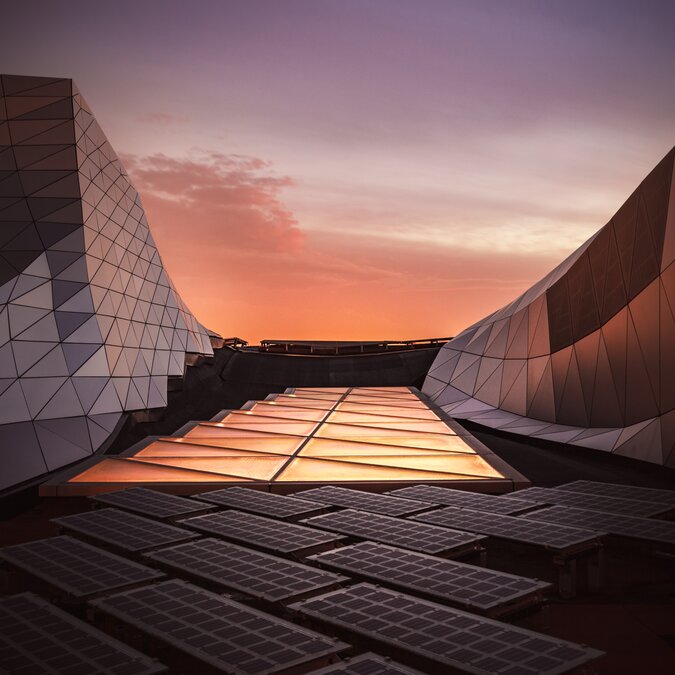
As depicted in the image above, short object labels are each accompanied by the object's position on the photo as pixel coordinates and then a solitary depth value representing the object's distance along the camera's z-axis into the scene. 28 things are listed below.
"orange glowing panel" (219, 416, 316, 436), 25.59
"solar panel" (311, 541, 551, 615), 8.20
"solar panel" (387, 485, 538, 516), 13.46
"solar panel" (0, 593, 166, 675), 6.24
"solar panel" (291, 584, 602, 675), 6.33
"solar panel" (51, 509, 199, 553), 11.13
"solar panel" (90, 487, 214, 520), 13.49
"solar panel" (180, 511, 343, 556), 10.76
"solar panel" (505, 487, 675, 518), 13.01
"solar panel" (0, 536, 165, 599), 8.88
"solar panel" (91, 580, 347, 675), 6.49
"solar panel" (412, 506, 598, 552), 10.68
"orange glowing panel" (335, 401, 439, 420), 30.51
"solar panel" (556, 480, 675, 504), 14.37
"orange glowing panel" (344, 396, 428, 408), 35.38
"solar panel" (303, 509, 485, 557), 10.69
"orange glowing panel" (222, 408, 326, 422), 29.26
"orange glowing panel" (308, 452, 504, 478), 18.16
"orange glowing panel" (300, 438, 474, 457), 20.92
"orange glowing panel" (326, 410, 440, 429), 27.66
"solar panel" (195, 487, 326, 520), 13.30
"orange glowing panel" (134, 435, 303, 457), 21.25
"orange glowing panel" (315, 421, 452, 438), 24.69
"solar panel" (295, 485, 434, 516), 13.48
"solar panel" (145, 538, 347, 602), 8.64
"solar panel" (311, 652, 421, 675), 6.16
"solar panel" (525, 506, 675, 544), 11.02
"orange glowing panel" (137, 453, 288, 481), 18.16
